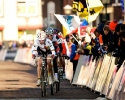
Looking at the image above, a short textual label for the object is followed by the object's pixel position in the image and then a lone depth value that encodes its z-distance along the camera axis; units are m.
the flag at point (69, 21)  29.95
